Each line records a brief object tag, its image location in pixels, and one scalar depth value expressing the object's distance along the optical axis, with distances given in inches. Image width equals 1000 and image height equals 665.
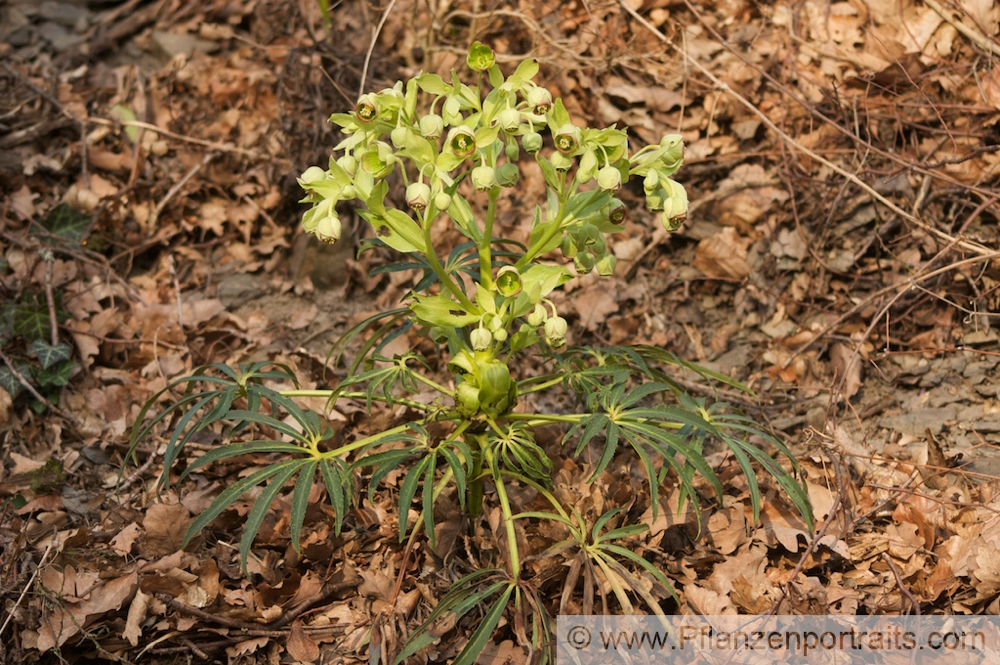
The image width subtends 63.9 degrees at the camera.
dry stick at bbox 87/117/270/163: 139.1
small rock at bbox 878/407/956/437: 100.9
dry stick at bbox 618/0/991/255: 103.7
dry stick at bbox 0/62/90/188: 135.6
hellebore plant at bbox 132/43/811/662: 67.9
